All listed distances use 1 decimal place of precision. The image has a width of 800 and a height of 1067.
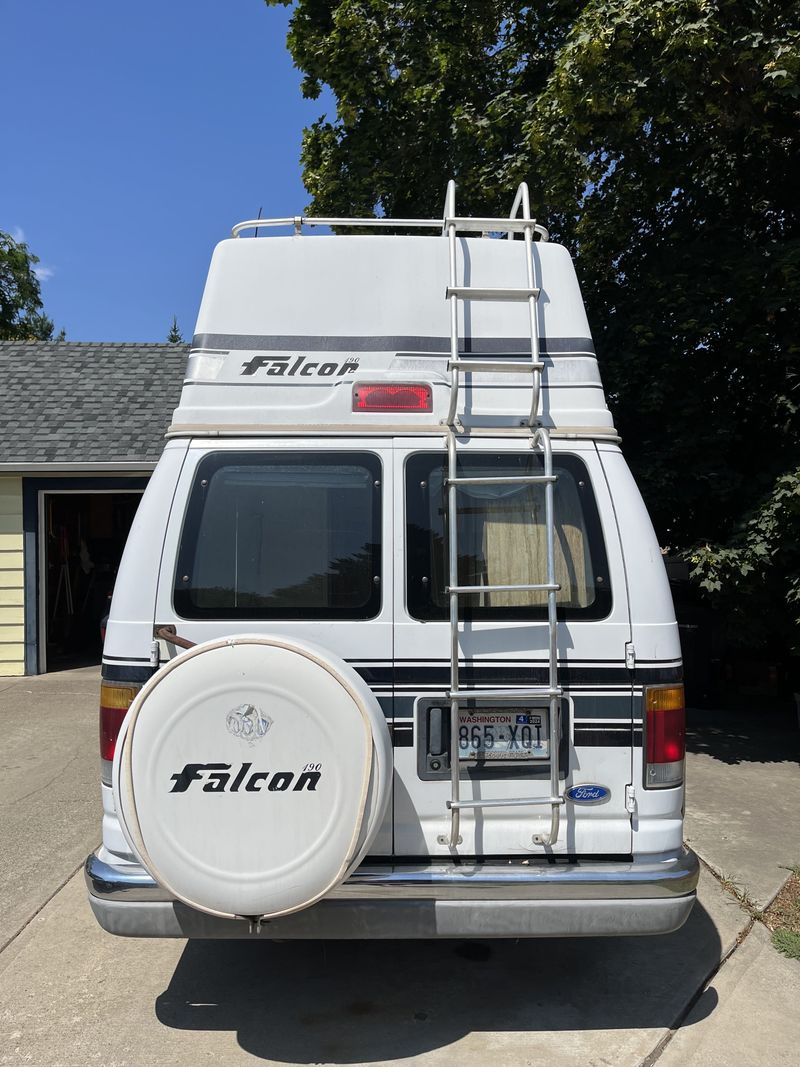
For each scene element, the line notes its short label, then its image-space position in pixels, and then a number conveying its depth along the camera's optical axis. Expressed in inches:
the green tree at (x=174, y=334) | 2456.1
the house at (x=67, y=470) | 429.1
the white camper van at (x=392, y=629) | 110.3
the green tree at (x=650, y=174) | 256.5
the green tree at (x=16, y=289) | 1460.4
